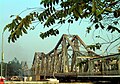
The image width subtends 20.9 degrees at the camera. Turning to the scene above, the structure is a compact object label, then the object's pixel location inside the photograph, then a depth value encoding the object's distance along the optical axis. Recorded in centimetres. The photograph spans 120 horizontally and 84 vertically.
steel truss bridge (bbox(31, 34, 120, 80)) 4434
